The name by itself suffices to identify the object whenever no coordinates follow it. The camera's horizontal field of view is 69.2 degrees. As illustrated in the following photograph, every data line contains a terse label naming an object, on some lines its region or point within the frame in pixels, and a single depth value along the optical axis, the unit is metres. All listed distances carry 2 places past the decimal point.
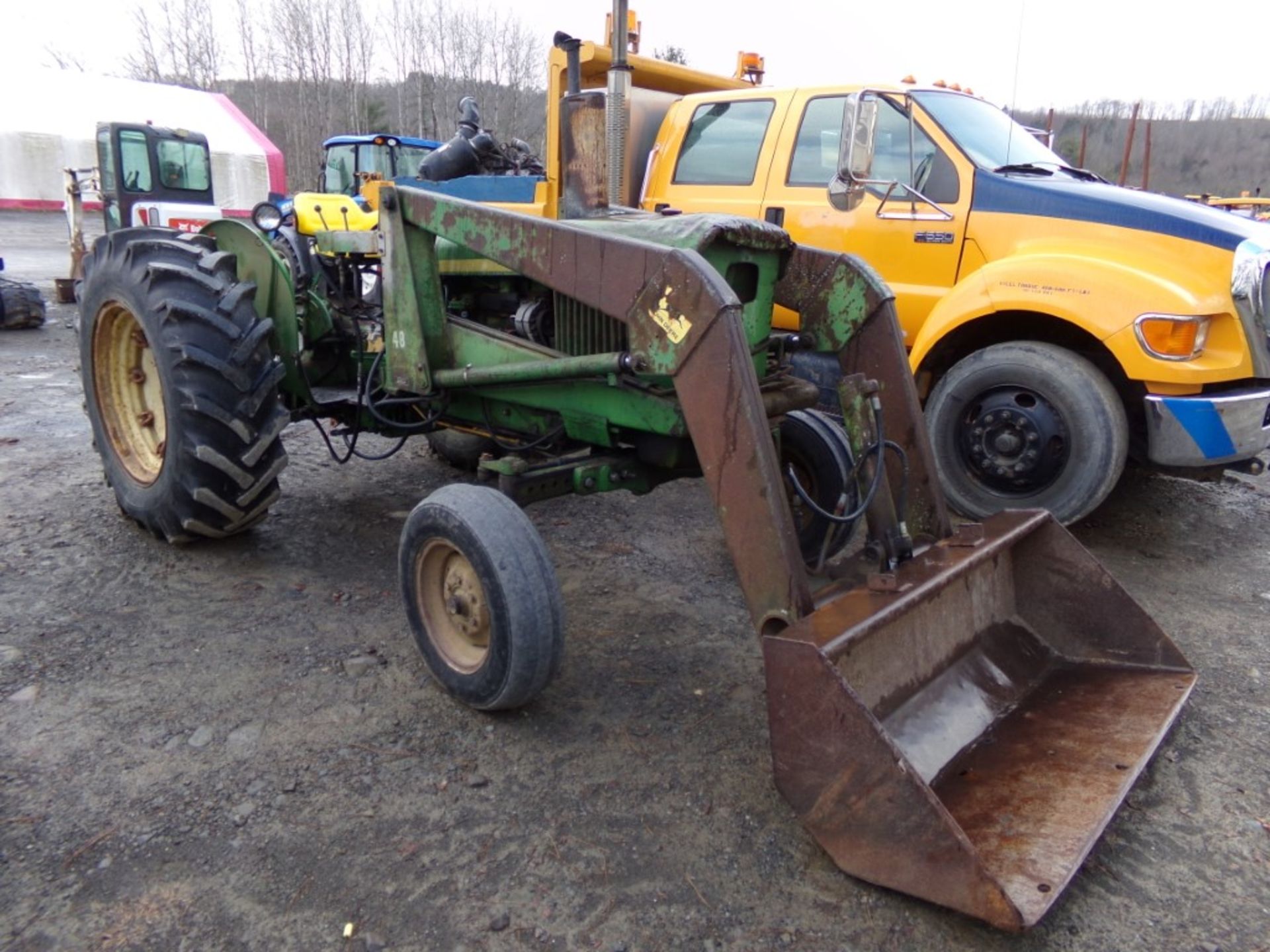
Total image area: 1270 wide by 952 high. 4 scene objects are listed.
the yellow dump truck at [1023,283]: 4.23
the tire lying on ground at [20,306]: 9.88
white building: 24.22
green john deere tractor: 2.25
